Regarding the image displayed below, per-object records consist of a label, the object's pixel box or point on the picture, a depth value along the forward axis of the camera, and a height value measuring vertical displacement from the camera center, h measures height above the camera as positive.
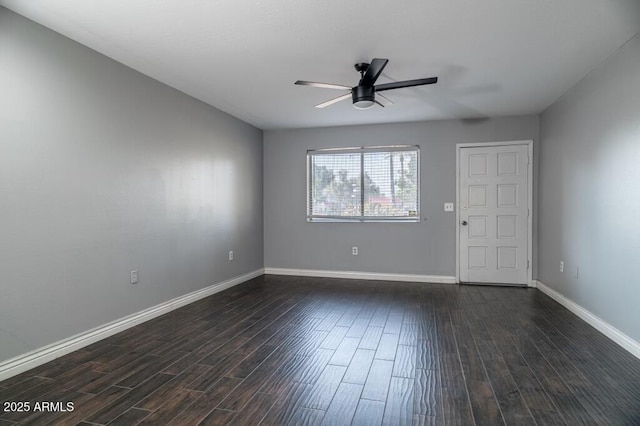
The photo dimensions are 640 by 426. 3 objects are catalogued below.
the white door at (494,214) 5.36 -0.10
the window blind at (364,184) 5.76 +0.36
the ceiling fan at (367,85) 3.10 +1.08
